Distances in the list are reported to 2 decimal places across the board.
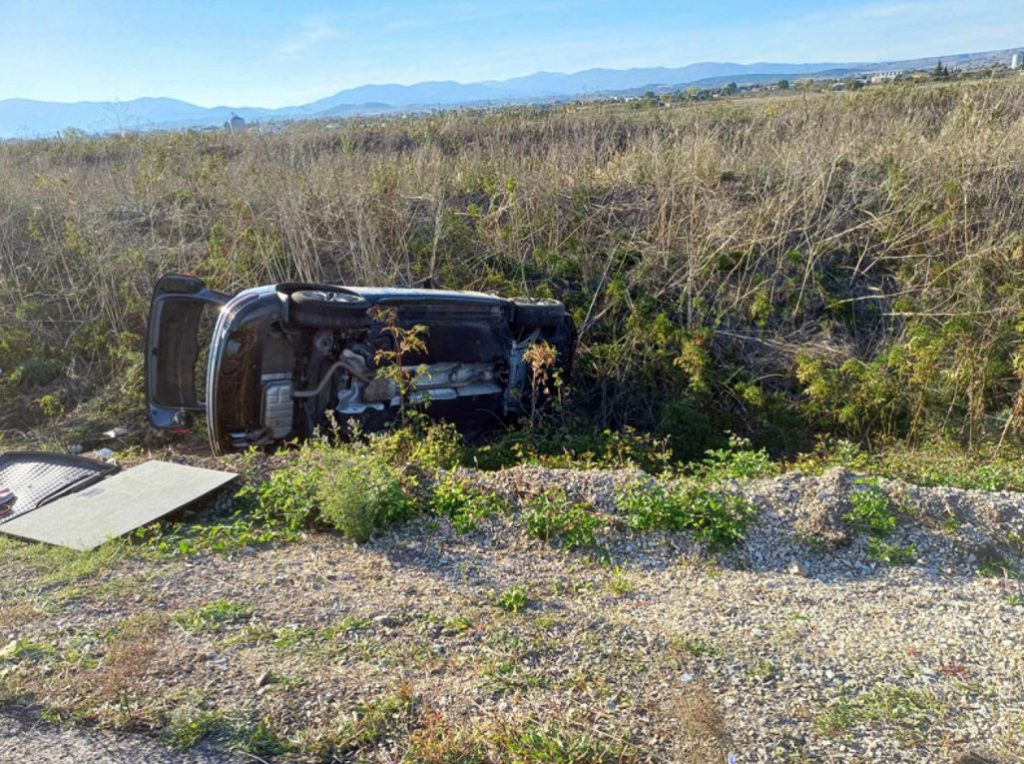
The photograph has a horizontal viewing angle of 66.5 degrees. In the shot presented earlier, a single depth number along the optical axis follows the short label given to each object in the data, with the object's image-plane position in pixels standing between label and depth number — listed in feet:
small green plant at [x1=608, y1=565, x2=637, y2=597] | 12.00
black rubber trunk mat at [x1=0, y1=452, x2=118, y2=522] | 16.85
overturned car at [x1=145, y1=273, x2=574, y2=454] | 17.52
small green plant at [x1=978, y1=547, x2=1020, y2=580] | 12.31
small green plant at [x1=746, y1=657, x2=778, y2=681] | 9.59
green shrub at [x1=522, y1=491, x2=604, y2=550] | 13.56
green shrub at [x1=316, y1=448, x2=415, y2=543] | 13.92
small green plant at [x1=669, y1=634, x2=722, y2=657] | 10.07
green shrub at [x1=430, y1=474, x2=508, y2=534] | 14.16
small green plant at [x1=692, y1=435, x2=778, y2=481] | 15.65
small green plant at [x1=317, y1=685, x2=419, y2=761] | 8.66
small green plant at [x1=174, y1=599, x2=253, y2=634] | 11.17
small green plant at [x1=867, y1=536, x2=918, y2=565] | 12.73
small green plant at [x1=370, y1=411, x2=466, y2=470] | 16.80
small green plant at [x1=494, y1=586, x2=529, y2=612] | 11.44
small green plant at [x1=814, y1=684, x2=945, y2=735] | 8.68
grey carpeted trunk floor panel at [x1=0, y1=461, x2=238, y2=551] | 14.70
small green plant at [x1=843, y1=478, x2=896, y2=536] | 13.26
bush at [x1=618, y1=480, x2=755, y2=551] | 13.34
